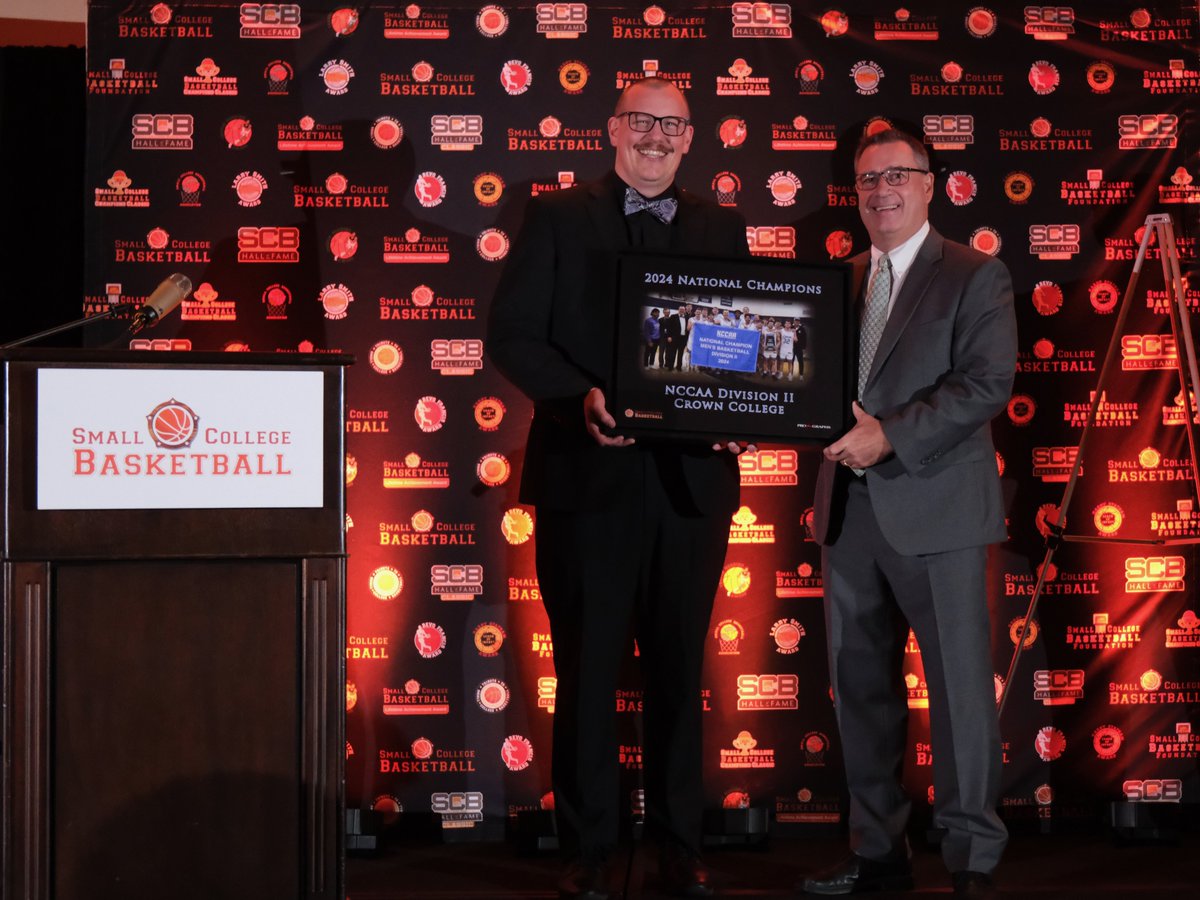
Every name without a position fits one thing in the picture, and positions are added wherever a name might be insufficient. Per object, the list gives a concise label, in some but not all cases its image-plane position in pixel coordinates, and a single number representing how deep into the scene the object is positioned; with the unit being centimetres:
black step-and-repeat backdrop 374
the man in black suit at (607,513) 280
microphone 254
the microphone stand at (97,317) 243
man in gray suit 281
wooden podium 229
